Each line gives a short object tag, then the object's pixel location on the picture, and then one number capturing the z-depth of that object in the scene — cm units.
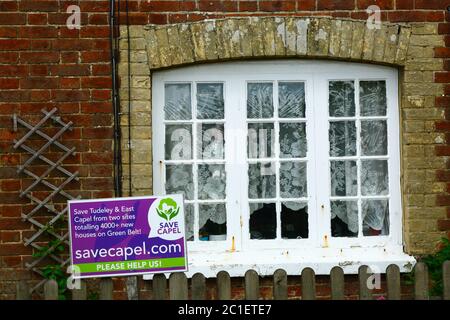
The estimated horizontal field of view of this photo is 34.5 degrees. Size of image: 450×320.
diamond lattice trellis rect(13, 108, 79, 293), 608
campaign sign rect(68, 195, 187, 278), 495
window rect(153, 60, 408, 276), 634
